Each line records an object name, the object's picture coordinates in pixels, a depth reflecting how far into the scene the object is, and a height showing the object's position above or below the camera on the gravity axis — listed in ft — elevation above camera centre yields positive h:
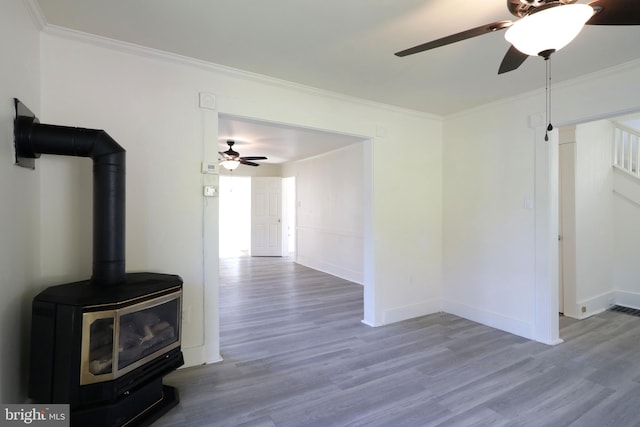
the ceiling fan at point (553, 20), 4.17 +2.66
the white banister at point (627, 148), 14.92 +3.14
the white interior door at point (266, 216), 28.89 -0.09
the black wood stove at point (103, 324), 5.48 -2.01
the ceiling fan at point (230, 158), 18.42 +3.38
